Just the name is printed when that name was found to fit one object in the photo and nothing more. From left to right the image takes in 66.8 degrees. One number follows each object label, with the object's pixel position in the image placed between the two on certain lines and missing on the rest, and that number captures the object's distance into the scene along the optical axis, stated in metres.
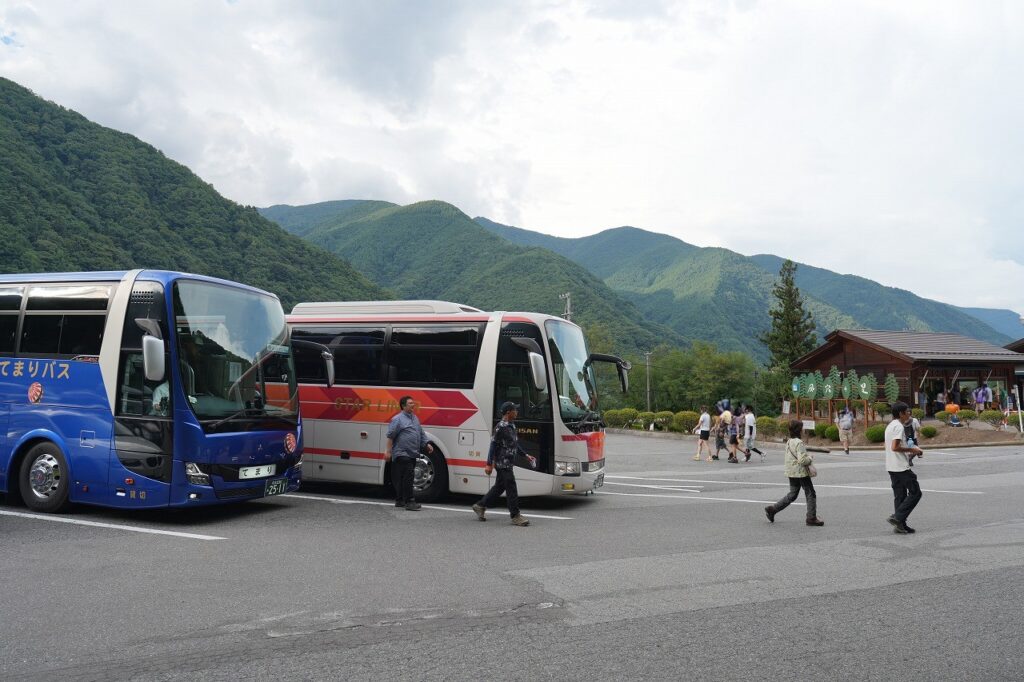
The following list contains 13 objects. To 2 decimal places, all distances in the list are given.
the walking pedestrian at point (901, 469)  9.58
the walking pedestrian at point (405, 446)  10.93
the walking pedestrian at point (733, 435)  22.83
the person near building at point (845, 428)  27.03
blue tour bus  9.53
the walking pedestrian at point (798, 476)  10.33
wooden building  39.38
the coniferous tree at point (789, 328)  63.84
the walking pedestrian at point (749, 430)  23.40
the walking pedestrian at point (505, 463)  10.09
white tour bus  11.49
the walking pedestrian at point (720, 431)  23.69
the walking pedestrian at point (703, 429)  24.14
